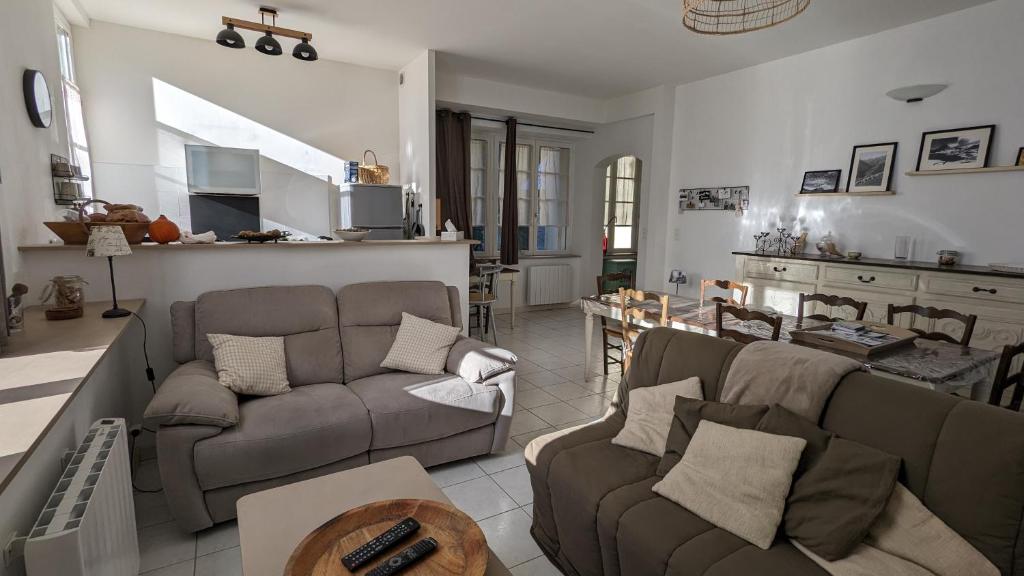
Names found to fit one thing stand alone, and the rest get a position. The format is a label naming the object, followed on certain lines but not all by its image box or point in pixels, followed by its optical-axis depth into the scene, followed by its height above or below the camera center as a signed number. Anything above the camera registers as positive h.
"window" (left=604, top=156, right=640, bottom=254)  7.66 +0.37
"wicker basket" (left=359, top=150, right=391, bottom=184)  4.96 +0.49
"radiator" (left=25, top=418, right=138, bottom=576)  1.13 -0.79
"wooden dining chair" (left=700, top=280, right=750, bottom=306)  3.56 -0.44
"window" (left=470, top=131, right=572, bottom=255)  6.68 +0.46
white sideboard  3.16 -0.42
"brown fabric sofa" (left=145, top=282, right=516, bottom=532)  2.05 -0.90
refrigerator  4.80 +0.13
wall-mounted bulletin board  5.07 +0.33
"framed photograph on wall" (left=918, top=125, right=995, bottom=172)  3.54 +0.64
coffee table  1.38 -0.94
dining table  1.98 -0.56
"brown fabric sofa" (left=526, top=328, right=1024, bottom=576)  1.27 -0.84
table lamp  2.23 -0.12
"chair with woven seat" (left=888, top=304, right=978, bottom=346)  2.46 -0.45
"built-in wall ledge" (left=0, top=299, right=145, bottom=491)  1.11 -0.49
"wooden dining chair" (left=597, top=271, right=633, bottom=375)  3.79 -0.81
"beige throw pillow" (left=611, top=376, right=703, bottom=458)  1.93 -0.78
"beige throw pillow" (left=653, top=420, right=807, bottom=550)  1.46 -0.81
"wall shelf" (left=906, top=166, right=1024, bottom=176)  3.41 +0.47
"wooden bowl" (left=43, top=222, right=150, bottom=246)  2.49 -0.08
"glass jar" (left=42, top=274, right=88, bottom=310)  2.25 -0.36
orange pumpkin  2.80 -0.08
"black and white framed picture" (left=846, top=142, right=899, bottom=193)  4.03 +0.55
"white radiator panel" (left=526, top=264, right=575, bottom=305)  7.07 -0.88
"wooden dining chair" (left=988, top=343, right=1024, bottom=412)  1.96 -0.60
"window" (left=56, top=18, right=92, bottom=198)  3.75 +0.84
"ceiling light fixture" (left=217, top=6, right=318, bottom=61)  3.74 +1.43
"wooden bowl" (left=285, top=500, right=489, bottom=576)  1.25 -0.88
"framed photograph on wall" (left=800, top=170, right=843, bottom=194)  4.36 +0.46
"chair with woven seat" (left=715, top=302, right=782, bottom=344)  2.45 -0.48
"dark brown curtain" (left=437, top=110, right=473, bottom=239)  5.93 +0.71
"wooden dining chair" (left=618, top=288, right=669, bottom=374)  3.18 -0.58
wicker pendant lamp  3.57 +1.69
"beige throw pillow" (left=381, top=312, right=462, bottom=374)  2.87 -0.75
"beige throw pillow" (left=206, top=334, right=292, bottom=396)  2.42 -0.75
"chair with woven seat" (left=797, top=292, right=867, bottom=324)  2.95 -0.44
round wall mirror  2.54 +0.64
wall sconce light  3.71 +1.10
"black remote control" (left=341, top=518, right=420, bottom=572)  1.24 -0.86
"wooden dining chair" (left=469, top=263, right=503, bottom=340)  5.09 -0.77
